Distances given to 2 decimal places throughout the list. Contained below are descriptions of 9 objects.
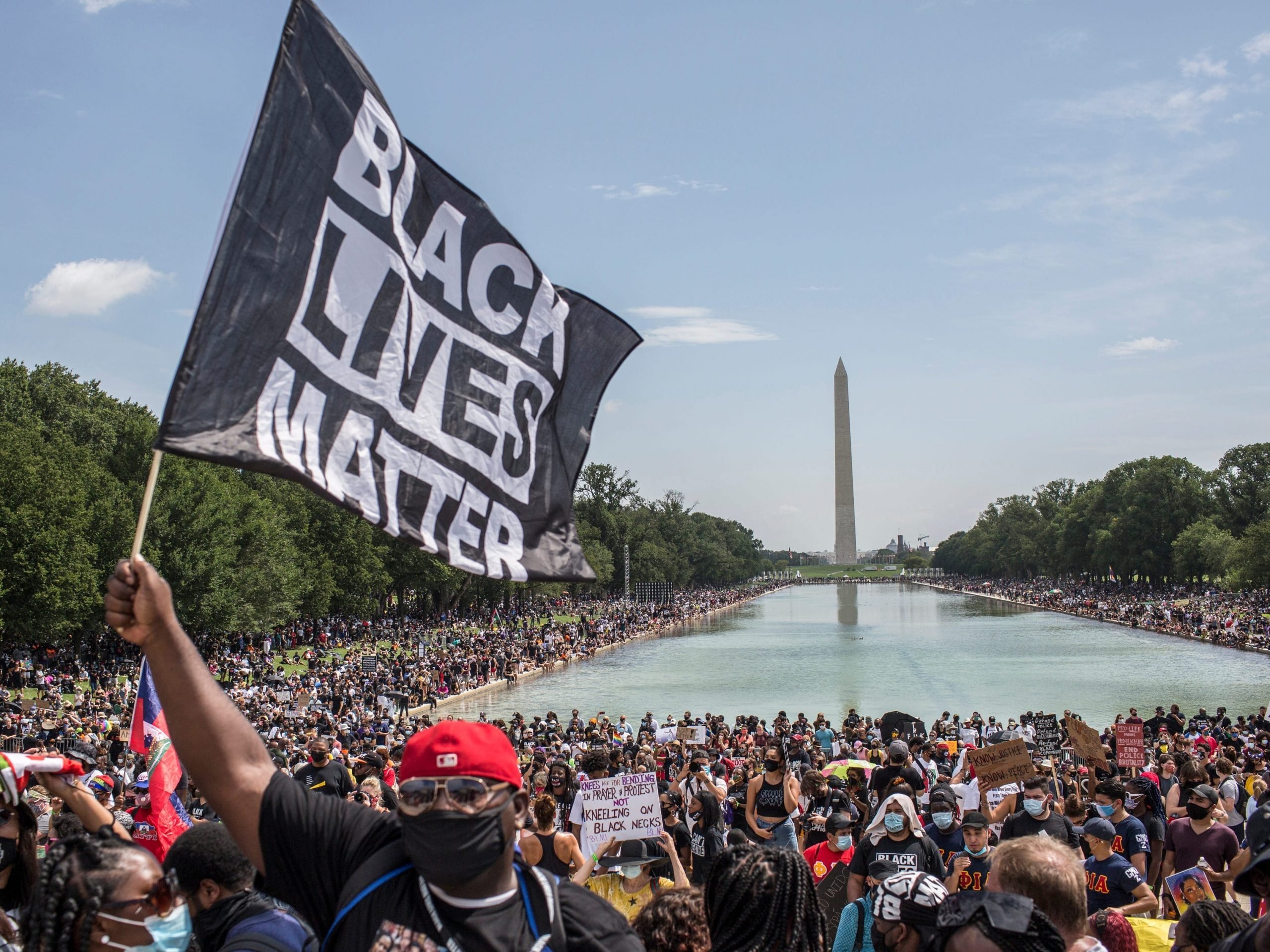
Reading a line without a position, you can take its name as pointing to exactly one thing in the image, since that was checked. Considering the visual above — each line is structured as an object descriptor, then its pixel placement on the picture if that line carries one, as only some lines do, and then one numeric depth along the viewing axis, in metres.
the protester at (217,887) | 3.40
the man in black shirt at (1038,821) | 7.54
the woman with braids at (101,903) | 2.71
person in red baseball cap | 2.46
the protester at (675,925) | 3.15
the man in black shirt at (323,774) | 9.49
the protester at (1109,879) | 6.42
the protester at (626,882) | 6.77
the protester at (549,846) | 7.12
